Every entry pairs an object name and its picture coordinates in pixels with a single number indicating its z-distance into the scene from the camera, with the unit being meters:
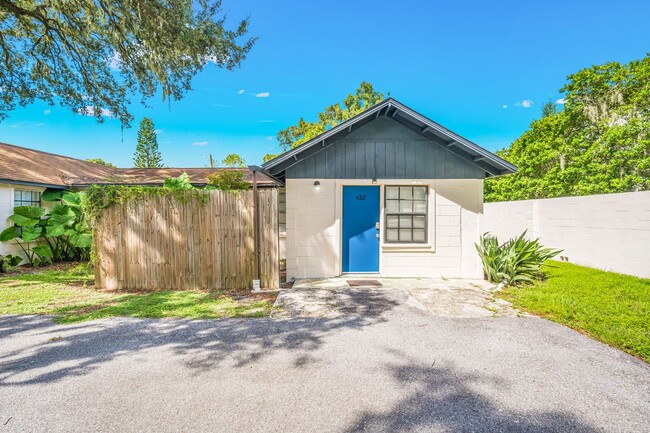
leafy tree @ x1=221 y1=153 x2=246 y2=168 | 35.72
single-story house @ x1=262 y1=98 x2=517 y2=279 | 7.64
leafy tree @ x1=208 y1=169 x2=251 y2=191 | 10.33
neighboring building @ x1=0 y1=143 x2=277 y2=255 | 9.64
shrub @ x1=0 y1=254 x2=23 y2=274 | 8.85
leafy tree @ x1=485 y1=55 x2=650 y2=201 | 14.44
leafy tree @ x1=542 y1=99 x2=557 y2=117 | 26.98
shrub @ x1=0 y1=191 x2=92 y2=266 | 8.82
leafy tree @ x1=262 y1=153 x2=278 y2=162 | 30.48
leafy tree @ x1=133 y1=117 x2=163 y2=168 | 34.03
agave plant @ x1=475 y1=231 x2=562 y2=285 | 7.23
